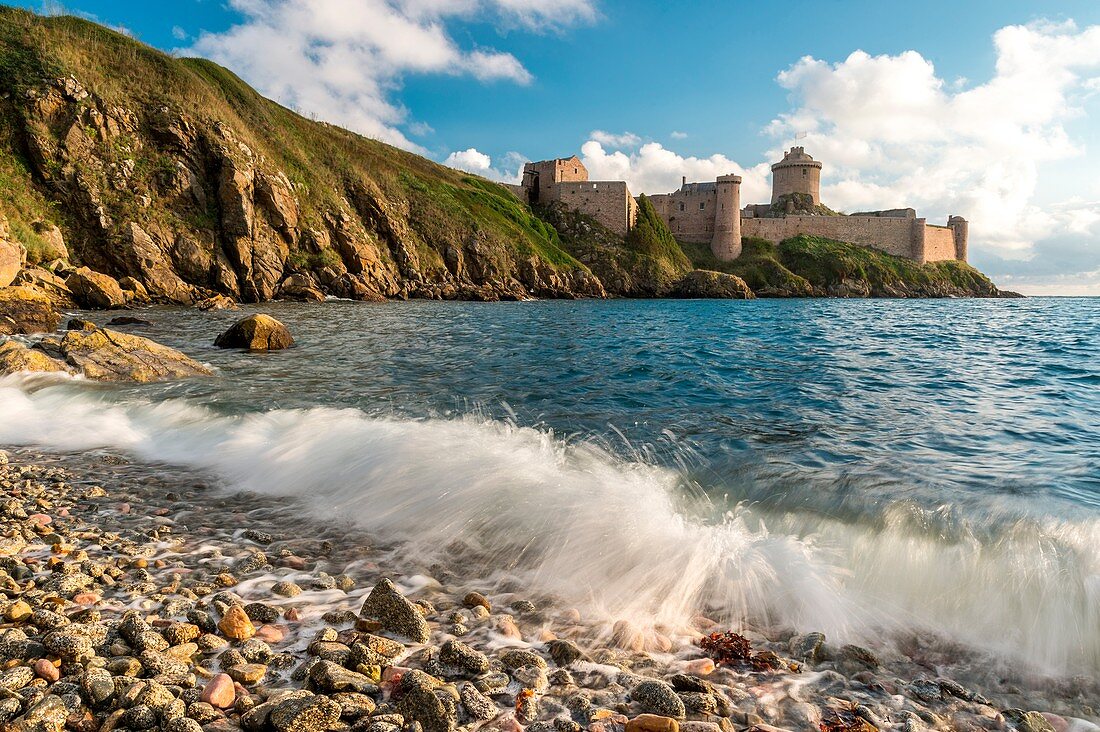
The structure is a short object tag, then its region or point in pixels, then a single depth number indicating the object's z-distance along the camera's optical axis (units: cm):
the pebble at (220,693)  254
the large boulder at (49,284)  2238
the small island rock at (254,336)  1644
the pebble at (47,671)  260
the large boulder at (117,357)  1138
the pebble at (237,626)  314
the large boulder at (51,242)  2716
